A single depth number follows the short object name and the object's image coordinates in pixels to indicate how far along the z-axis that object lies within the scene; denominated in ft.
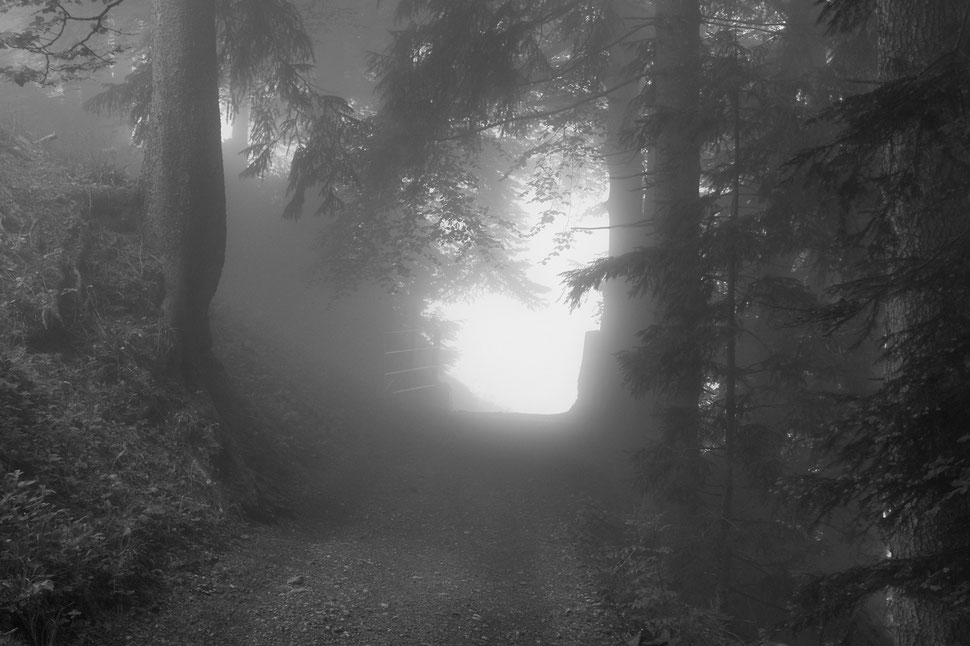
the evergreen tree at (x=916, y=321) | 12.62
